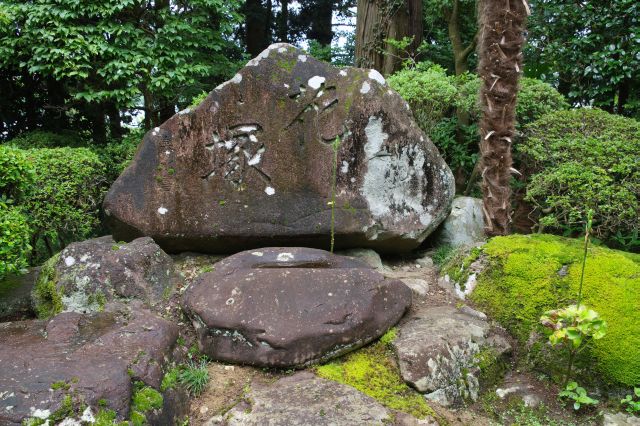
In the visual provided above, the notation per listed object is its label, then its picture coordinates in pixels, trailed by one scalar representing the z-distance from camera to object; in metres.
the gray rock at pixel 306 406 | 3.19
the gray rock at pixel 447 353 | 3.63
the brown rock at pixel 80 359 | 2.98
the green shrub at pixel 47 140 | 8.20
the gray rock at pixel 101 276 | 4.23
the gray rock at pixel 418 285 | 4.92
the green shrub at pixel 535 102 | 6.75
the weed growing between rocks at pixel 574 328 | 3.20
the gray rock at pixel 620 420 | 3.36
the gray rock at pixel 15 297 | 4.70
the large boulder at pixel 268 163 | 5.25
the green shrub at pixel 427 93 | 6.86
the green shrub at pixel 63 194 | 5.84
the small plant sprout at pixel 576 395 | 3.47
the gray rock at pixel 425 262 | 6.03
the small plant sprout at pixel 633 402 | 3.41
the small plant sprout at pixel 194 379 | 3.56
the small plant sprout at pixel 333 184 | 5.15
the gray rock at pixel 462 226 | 6.33
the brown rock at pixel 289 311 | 3.70
